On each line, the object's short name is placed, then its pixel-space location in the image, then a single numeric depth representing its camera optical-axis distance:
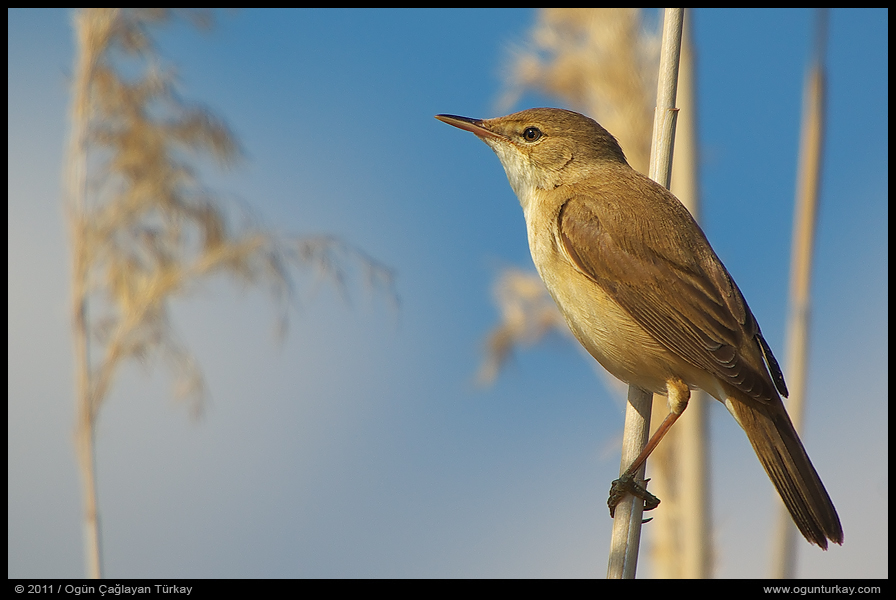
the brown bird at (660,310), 5.75
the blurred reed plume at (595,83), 9.12
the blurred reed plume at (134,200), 7.37
